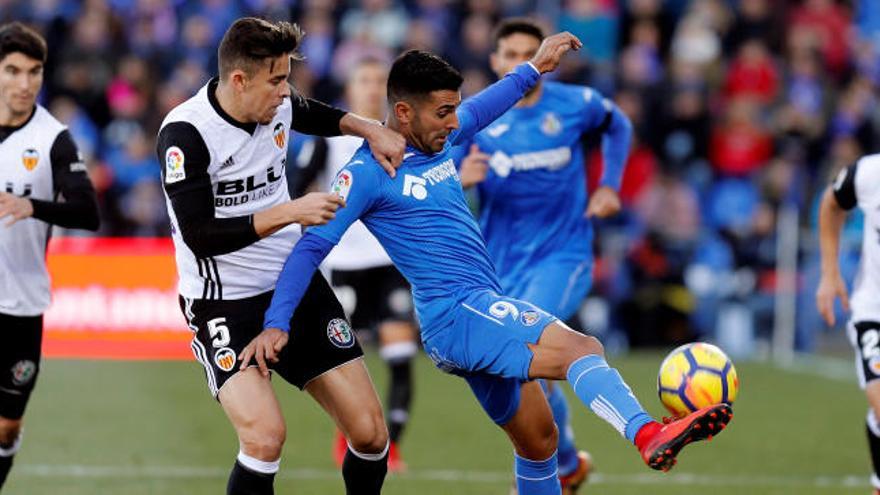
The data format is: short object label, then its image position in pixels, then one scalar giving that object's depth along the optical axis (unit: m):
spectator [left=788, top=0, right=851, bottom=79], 44.16
